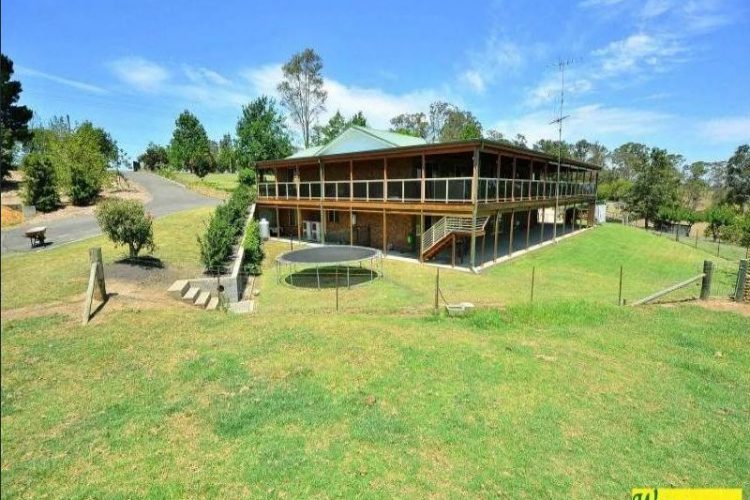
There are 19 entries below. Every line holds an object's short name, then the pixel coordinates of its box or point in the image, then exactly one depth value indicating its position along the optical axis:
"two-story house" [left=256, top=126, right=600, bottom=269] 18.42
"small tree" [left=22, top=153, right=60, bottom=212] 23.34
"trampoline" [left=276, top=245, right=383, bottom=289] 16.27
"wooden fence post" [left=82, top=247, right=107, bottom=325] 8.70
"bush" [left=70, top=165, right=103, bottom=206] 27.69
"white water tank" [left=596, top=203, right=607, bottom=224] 37.78
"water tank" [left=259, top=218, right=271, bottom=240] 25.62
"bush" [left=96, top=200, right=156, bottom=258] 13.47
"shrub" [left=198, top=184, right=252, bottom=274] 14.48
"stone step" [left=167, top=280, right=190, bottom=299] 11.33
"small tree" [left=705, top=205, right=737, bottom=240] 38.03
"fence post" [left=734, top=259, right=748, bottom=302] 12.98
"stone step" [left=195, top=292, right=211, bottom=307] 11.49
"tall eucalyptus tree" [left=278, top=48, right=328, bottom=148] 47.28
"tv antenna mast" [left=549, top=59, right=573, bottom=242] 21.54
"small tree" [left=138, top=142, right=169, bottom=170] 81.44
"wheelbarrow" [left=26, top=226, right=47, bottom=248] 15.14
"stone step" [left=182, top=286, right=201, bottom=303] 11.38
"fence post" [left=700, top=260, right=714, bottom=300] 13.03
